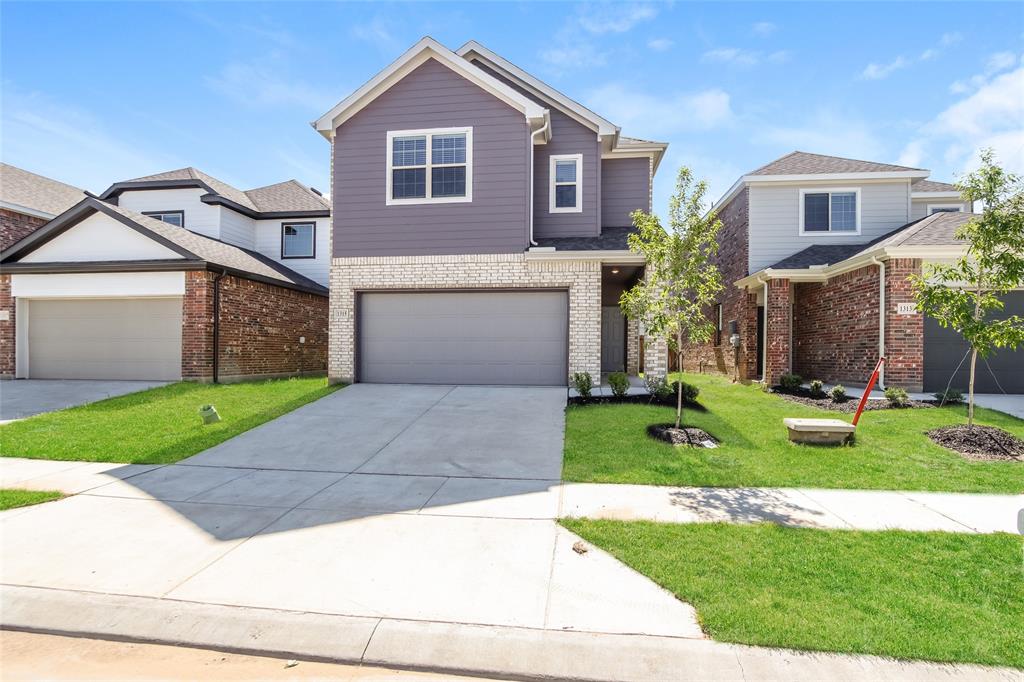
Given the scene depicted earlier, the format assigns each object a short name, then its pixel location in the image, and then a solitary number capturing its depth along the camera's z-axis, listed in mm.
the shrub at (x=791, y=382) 13194
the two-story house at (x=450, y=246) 12562
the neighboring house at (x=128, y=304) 13578
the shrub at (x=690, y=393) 10953
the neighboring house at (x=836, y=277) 12109
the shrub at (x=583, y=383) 10703
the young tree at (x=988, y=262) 7777
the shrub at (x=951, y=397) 10633
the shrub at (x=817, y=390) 12312
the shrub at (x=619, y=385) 10751
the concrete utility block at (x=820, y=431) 7758
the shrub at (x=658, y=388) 10539
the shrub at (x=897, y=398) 10594
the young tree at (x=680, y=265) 8031
